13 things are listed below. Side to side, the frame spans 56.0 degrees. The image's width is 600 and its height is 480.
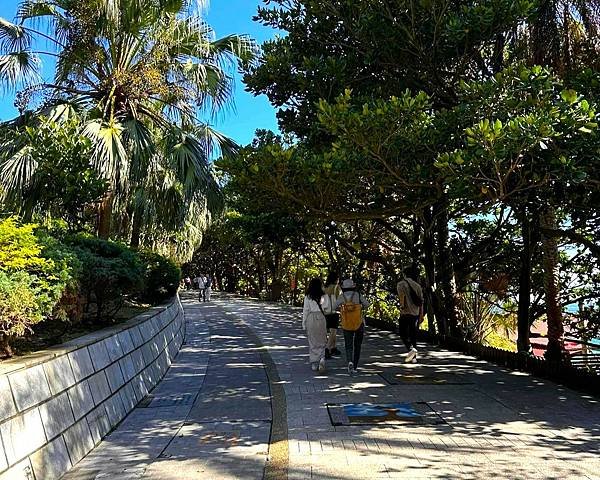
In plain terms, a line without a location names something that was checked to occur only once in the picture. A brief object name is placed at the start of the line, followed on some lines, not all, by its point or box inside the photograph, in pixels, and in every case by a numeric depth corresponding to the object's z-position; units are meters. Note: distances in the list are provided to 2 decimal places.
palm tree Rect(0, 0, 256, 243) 10.66
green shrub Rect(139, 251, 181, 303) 13.32
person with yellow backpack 8.05
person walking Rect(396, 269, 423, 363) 8.81
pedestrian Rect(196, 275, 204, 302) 29.22
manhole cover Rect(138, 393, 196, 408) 6.82
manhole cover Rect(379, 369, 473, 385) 7.57
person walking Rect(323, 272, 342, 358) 8.61
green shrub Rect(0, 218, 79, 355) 4.69
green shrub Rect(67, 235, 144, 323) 7.38
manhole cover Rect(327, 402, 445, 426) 5.65
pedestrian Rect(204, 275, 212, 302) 29.30
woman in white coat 8.34
